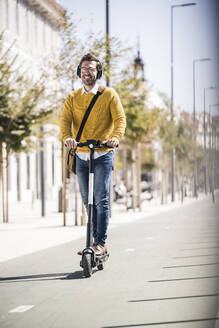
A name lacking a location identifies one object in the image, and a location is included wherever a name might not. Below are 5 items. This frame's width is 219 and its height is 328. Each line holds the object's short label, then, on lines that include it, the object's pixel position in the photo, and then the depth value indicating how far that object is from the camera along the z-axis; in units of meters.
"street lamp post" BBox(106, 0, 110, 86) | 16.92
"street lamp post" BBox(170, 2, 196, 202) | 38.71
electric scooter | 7.16
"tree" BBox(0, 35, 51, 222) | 16.30
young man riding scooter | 7.57
